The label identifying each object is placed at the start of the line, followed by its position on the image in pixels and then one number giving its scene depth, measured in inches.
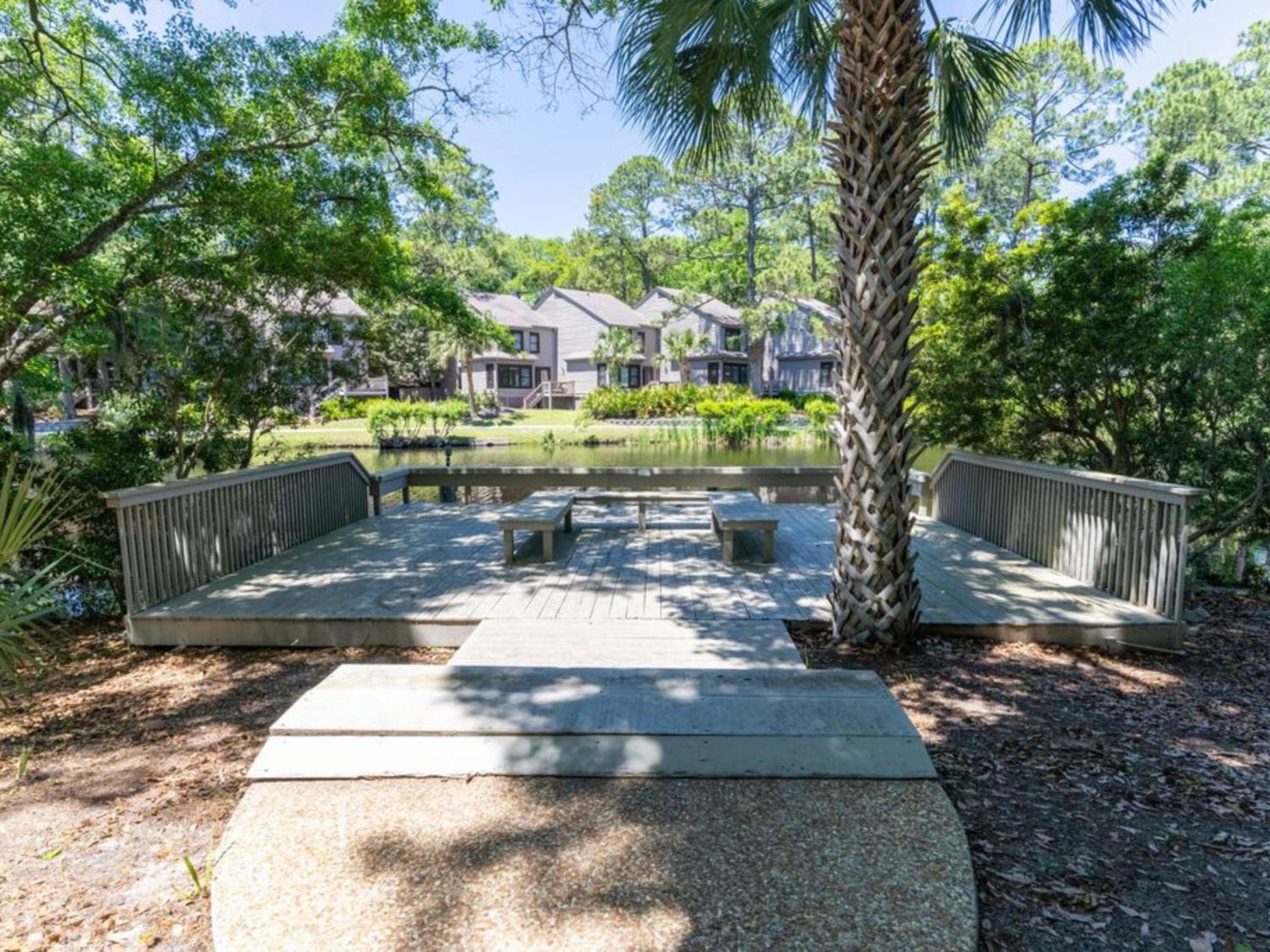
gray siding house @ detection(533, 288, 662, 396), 1457.9
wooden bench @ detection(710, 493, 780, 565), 236.7
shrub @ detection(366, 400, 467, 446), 931.3
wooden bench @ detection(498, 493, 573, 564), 238.2
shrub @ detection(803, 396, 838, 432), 944.3
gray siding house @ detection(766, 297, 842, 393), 1386.6
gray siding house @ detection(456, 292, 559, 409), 1421.0
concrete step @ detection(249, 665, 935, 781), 104.7
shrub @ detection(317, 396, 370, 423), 1089.4
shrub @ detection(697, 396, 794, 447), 932.0
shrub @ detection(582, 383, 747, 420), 1118.4
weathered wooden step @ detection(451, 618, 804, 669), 161.9
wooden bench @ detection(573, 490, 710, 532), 310.7
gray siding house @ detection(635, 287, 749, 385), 1414.9
